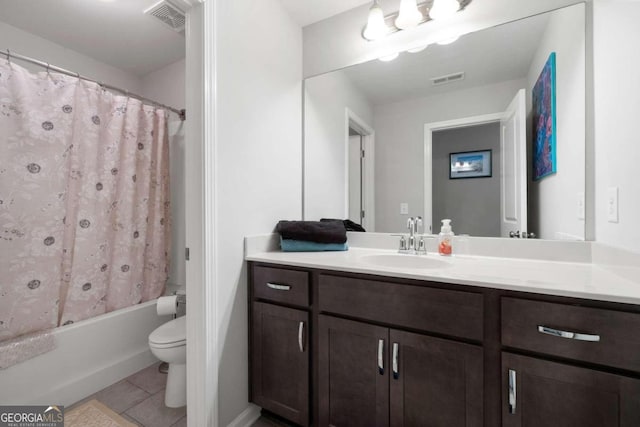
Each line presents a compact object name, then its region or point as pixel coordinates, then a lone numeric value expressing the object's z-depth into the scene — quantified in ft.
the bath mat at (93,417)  4.53
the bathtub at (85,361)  4.72
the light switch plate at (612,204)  3.14
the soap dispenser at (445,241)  4.66
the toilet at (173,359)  4.88
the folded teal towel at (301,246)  4.89
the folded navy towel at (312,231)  4.85
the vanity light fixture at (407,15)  4.55
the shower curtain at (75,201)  4.94
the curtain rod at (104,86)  4.98
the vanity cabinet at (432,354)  2.42
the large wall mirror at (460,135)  4.01
